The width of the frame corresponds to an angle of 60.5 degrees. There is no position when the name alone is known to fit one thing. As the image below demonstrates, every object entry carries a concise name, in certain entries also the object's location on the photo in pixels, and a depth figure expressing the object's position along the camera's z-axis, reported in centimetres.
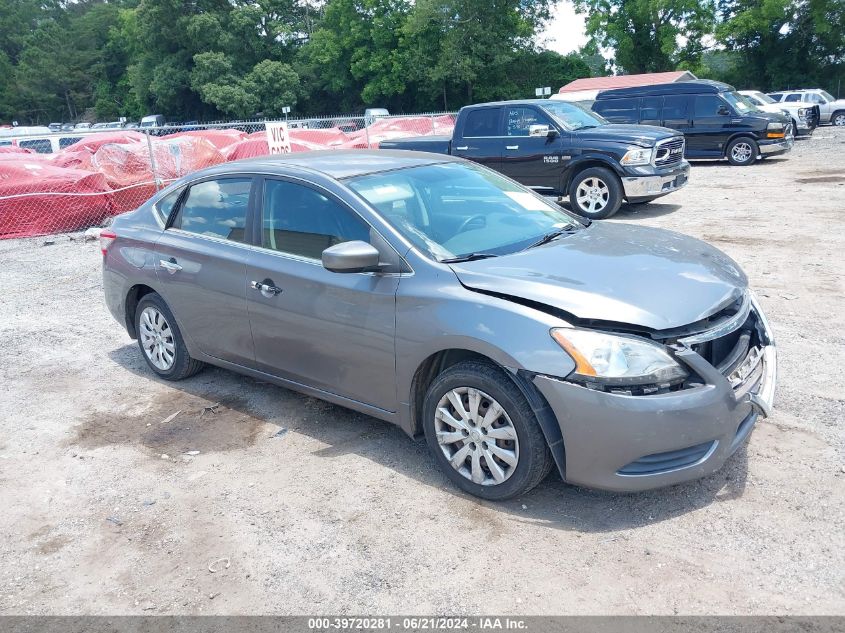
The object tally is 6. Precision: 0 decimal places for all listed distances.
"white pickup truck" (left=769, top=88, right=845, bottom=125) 2964
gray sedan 329
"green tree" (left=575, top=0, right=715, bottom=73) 4528
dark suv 1727
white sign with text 1459
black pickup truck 1111
